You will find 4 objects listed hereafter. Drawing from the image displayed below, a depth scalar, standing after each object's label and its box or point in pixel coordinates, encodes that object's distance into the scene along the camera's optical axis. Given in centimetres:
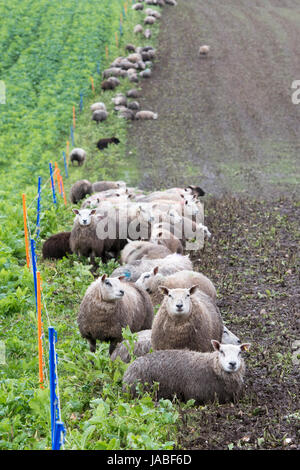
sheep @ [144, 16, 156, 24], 3553
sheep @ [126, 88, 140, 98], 2811
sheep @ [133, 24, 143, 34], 3480
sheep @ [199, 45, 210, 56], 3167
